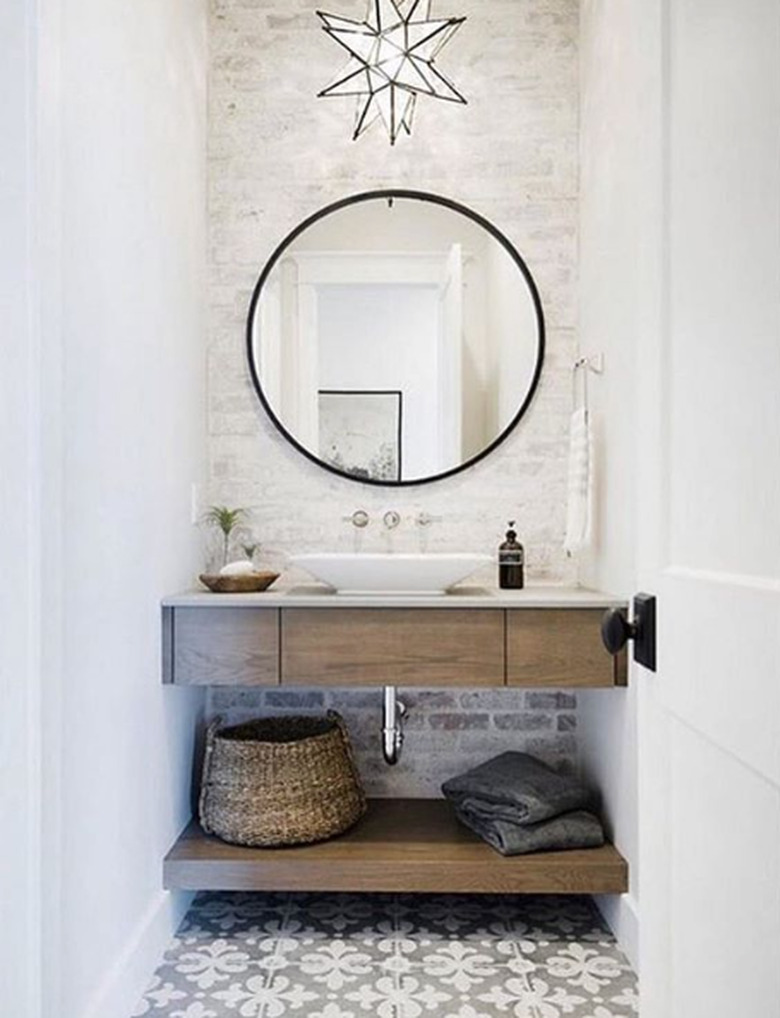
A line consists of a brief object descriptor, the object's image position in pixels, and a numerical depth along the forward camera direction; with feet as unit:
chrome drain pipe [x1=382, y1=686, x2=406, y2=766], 9.21
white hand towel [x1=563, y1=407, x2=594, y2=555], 8.83
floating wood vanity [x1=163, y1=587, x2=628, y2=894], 7.97
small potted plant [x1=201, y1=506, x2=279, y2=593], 8.61
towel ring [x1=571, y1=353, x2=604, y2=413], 8.92
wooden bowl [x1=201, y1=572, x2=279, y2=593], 8.61
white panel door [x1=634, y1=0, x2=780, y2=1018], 2.75
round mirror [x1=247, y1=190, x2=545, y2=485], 10.05
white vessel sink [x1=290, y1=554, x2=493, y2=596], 8.19
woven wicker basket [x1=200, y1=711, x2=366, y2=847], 8.29
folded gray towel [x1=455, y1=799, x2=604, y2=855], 8.24
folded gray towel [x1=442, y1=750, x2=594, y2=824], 8.45
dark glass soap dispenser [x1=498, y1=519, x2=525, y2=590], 9.36
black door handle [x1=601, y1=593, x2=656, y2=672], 3.85
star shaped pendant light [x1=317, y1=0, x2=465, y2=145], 9.36
